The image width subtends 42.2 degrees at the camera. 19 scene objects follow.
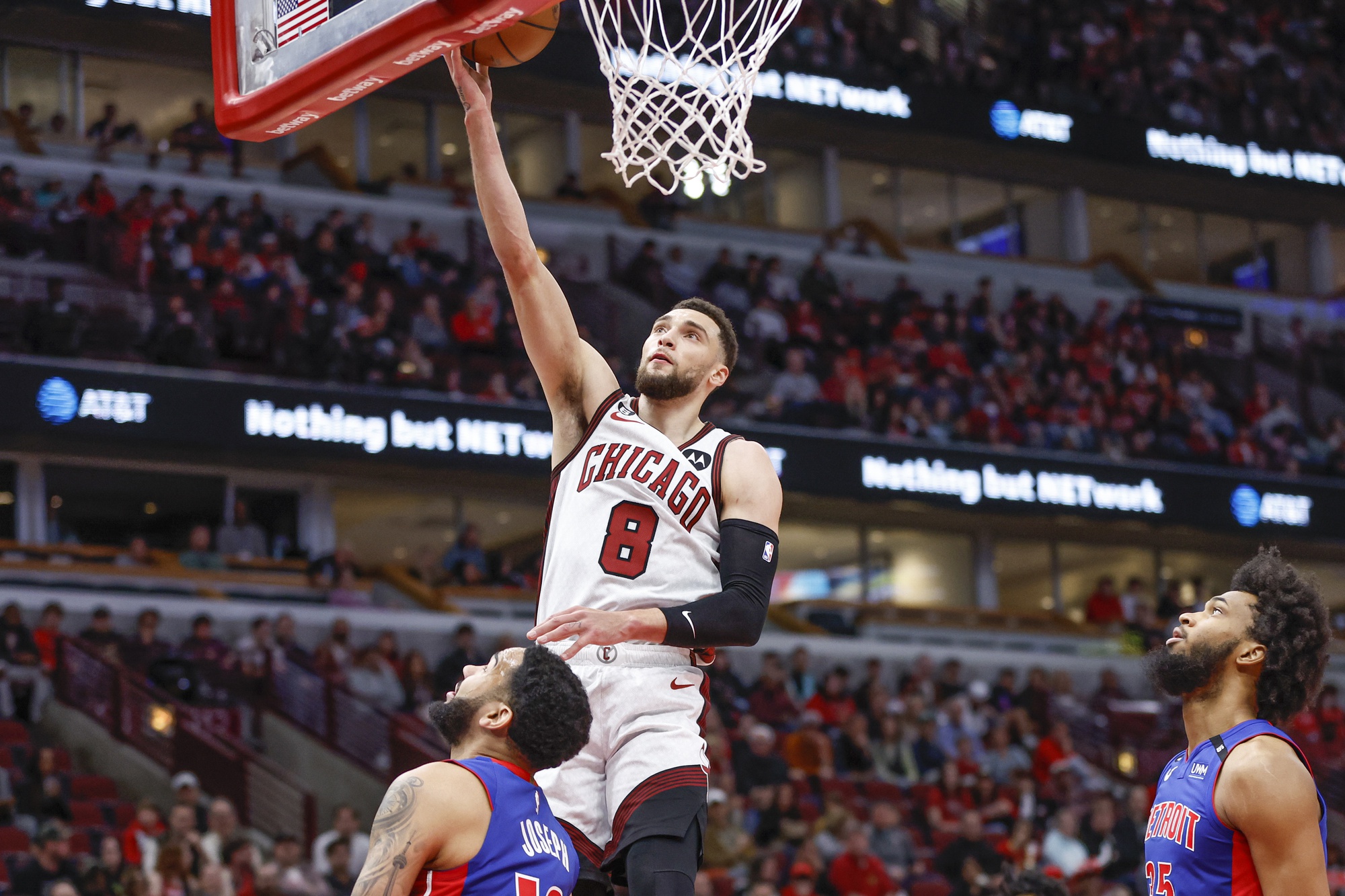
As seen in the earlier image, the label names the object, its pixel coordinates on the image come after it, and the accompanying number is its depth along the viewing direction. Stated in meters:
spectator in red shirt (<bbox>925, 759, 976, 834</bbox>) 14.70
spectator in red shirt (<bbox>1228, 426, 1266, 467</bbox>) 22.78
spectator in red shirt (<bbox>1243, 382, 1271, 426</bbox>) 23.81
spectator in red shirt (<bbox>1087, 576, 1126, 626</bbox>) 22.84
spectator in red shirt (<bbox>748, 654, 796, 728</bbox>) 16.05
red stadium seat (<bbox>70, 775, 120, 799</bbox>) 12.57
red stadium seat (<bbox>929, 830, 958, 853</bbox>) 14.33
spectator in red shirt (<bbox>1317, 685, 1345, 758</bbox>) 19.14
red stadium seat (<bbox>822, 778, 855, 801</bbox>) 14.62
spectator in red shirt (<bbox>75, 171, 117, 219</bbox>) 17.94
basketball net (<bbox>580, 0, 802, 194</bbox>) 5.55
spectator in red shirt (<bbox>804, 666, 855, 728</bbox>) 16.47
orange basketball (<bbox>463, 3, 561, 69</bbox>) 4.68
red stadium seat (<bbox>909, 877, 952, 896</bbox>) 12.88
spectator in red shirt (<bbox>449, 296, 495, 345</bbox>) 18.66
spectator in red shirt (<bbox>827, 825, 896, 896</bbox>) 12.53
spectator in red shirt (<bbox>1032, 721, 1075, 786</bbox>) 16.44
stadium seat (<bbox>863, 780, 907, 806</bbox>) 15.05
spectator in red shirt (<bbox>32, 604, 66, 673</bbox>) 13.95
